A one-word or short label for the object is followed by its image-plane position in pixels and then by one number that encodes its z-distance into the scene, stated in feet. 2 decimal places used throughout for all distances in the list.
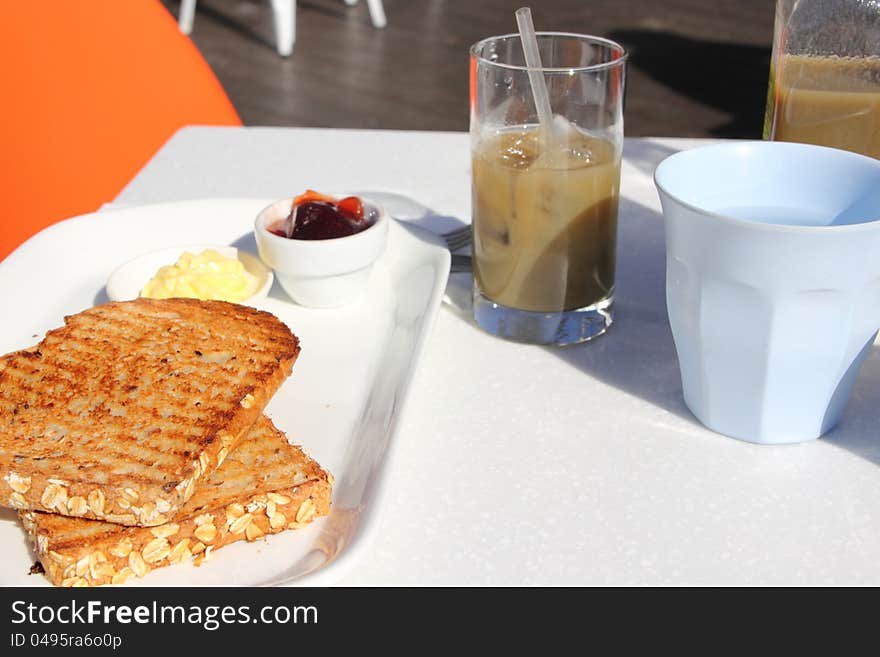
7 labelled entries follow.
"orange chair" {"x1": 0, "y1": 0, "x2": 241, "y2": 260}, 5.63
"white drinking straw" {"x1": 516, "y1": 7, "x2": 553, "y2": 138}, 3.24
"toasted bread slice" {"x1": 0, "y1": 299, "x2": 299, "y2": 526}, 2.66
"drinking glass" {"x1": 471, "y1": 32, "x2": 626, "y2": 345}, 3.34
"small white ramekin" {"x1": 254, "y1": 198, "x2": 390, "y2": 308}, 3.78
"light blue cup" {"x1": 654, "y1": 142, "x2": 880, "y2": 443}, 2.69
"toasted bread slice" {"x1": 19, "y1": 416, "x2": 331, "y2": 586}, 2.53
